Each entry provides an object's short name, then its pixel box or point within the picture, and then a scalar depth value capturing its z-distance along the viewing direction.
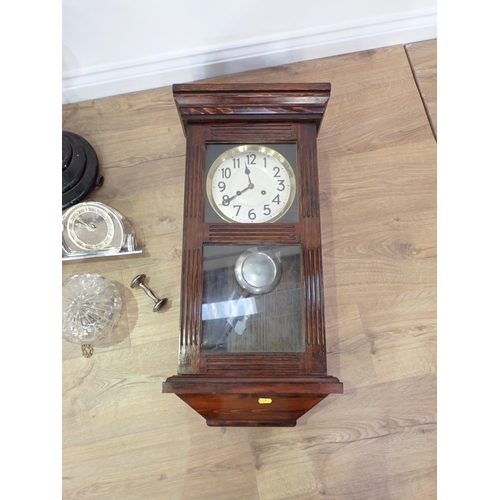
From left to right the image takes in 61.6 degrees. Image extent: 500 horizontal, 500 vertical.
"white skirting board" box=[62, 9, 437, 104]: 0.99
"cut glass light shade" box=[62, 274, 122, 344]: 0.85
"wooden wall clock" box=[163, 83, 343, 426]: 0.68
